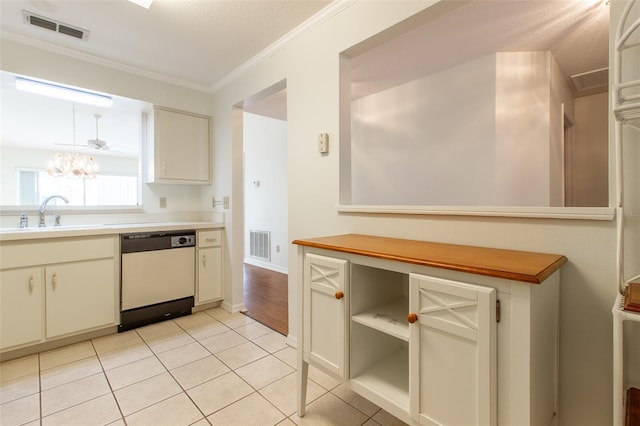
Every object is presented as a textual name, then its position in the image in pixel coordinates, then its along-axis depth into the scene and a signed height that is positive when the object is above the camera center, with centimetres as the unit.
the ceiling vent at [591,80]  308 +146
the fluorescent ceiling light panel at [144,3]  182 +132
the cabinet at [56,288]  199 -57
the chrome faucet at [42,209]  252 +2
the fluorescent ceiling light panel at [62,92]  237 +103
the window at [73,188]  596 +50
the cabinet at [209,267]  291 -57
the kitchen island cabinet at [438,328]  87 -44
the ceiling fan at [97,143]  446 +108
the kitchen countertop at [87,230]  201 -15
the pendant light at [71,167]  402 +63
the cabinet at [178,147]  295 +67
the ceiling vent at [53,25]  198 +132
